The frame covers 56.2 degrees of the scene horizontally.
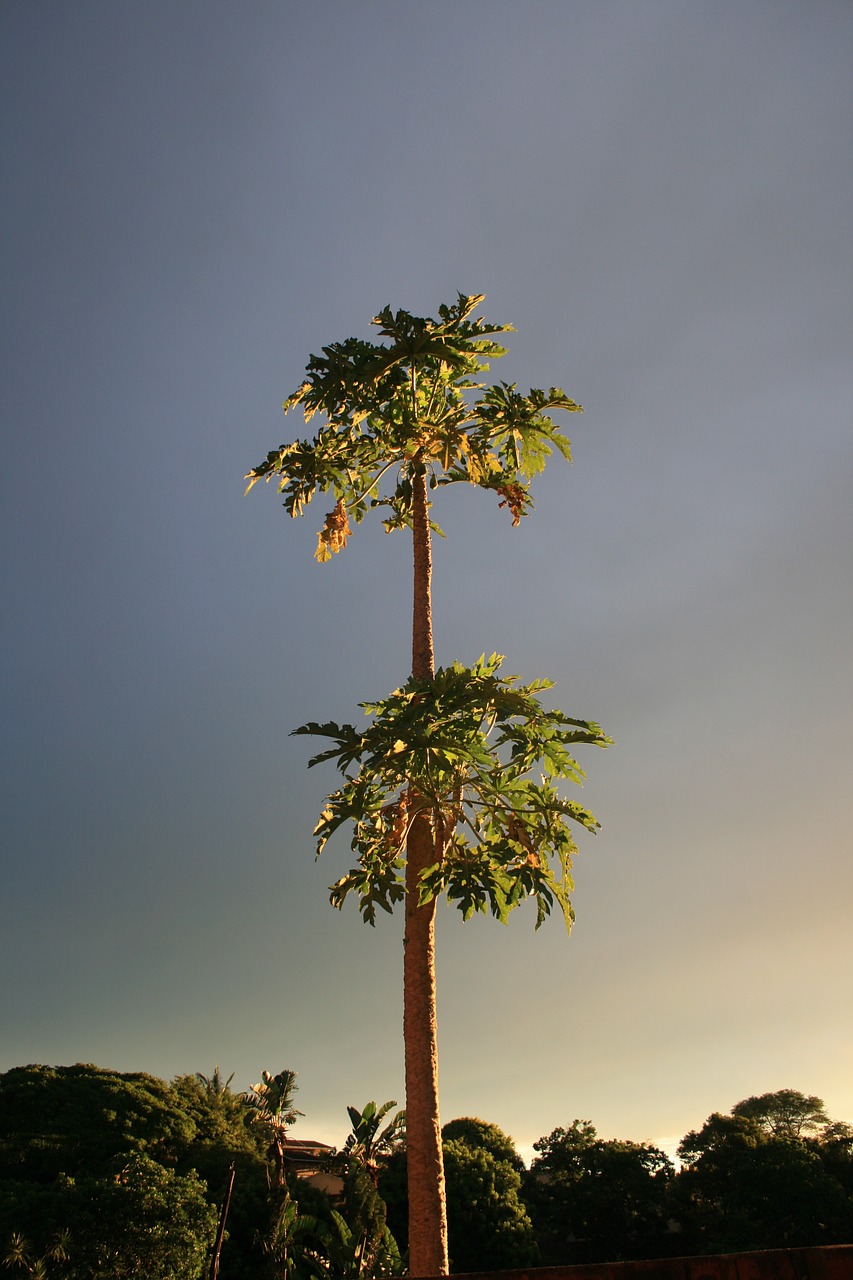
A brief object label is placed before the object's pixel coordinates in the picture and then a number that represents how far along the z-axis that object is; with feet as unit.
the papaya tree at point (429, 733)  28.94
